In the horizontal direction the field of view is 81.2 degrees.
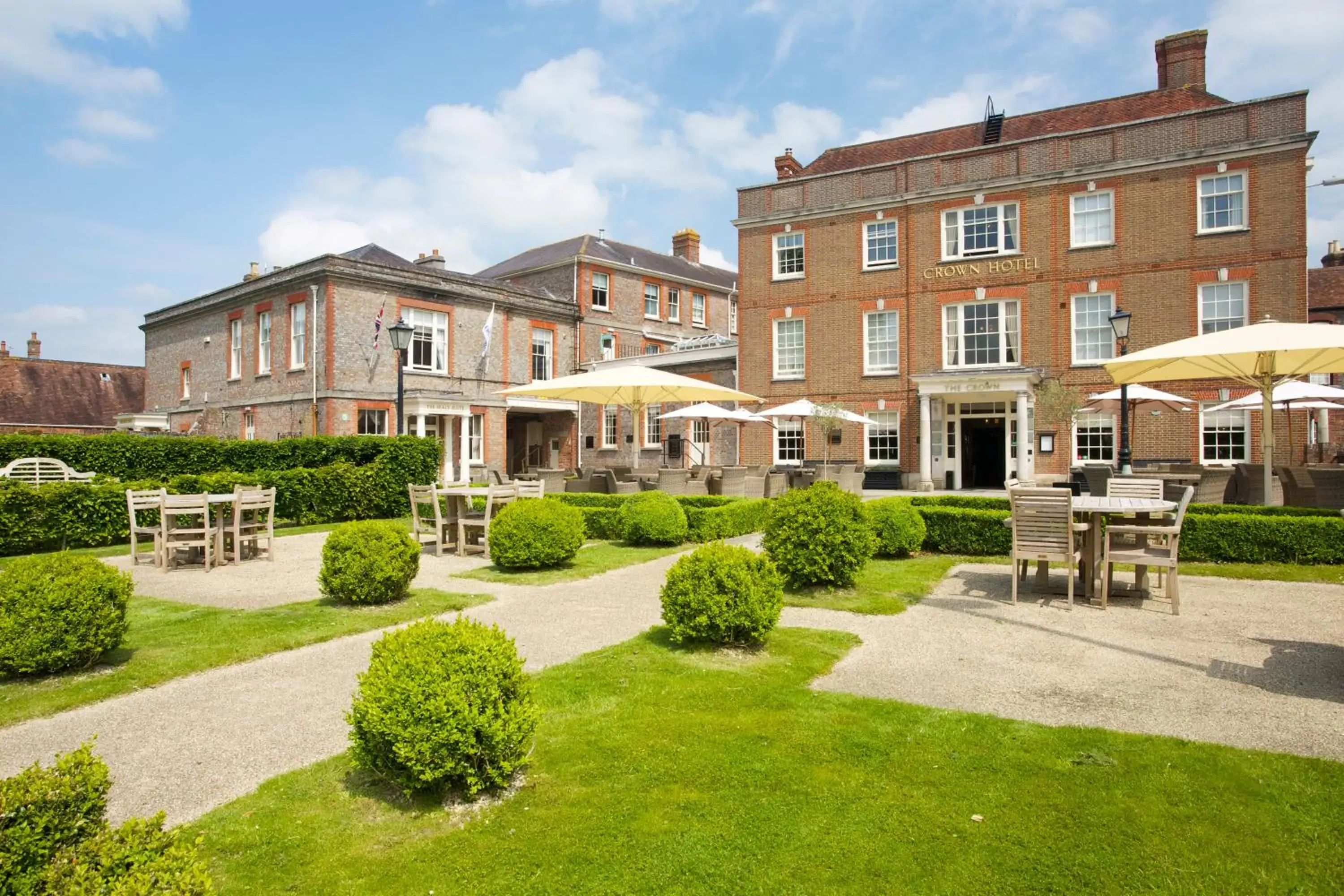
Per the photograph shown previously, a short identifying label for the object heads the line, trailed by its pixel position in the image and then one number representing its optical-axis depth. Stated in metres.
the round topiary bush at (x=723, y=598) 5.93
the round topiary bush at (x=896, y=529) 10.77
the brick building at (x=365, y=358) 26.11
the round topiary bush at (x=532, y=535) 9.71
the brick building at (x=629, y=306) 31.58
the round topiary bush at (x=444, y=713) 3.54
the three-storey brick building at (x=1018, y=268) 21.20
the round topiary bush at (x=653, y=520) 12.21
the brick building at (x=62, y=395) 42.31
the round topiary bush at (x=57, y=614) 5.42
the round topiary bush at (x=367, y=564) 7.69
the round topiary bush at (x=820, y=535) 8.10
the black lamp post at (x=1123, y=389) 15.20
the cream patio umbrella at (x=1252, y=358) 10.04
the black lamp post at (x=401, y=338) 16.59
